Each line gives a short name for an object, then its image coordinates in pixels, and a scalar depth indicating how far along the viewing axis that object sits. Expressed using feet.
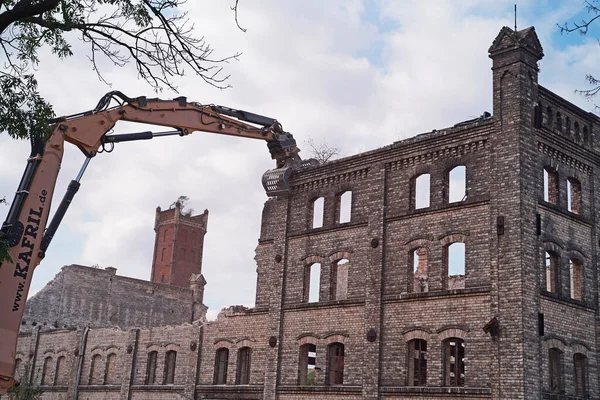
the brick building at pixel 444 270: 66.90
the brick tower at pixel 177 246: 222.07
